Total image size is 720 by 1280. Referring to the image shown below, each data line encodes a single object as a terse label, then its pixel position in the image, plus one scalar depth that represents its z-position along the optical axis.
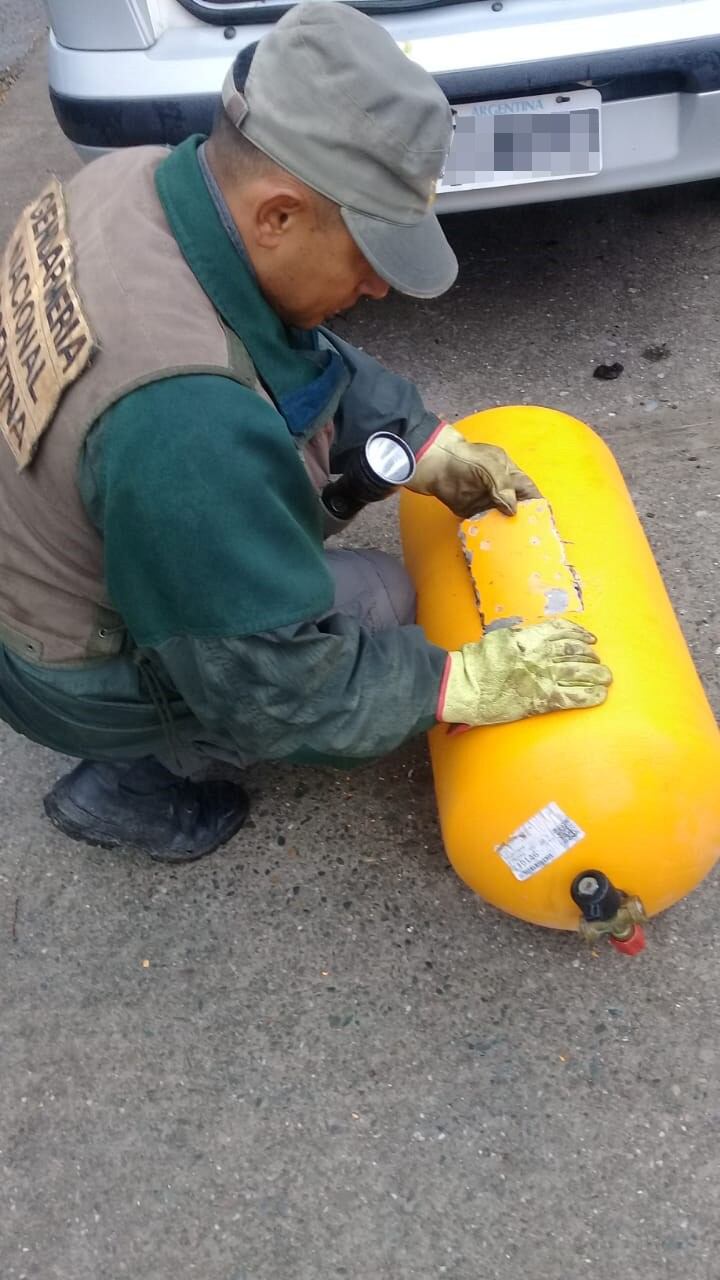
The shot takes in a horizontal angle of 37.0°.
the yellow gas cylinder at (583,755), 1.70
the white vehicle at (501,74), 2.54
